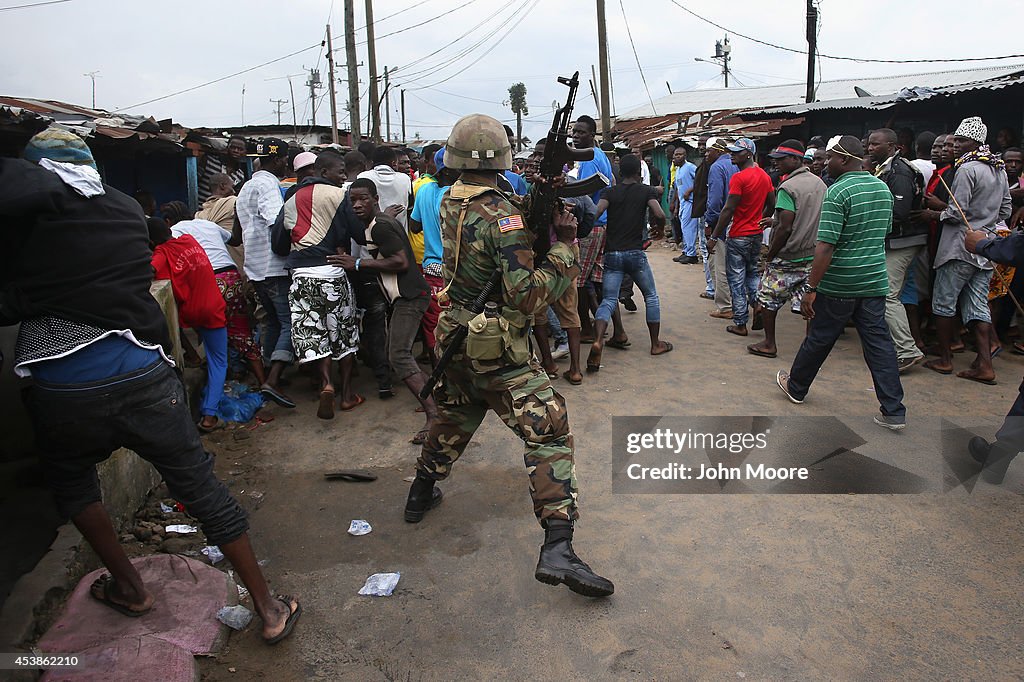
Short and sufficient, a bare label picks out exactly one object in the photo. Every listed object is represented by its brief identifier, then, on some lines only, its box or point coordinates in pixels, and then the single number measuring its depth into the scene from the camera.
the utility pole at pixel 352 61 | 15.05
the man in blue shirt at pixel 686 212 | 11.60
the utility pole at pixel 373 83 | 16.77
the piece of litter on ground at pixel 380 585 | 2.92
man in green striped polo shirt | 4.36
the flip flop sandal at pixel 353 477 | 4.07
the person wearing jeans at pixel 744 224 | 6.58
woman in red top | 4.46
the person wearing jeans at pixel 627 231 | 6.11
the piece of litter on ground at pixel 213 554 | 3.25
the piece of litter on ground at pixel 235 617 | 2.67
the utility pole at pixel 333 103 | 21.98
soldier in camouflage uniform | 2.83
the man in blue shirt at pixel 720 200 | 7.76
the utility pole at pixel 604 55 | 16.31
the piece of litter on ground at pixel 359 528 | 3.46
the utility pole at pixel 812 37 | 16.99
